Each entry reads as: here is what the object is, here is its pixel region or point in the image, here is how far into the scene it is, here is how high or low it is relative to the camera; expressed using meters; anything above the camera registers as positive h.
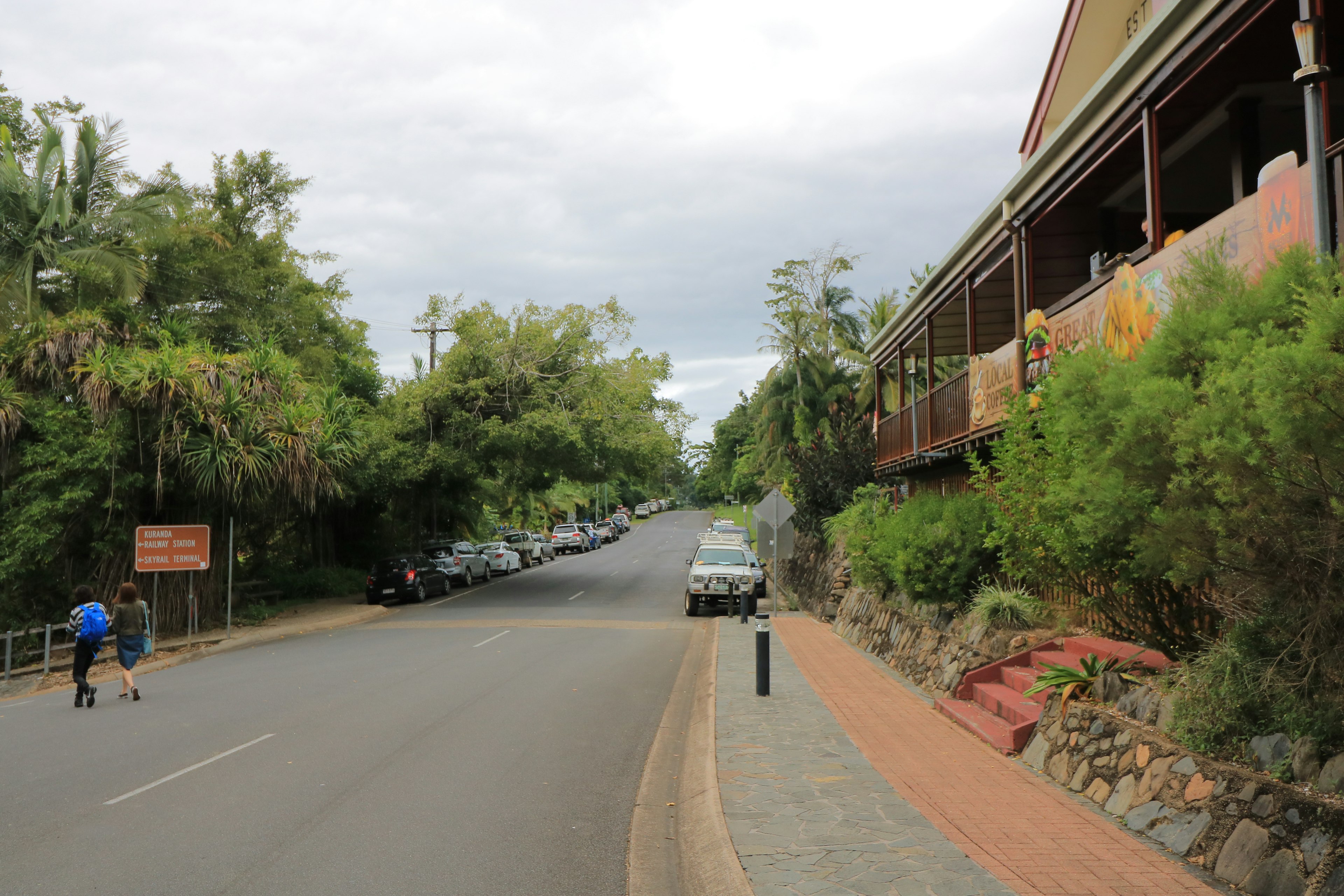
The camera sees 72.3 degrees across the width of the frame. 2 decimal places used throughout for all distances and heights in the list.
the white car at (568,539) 55.06 -1.75
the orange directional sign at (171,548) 18.58 -0.69
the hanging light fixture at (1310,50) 5.97 +2.96
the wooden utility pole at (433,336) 34.72 +6.96
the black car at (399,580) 27.16 -2.02
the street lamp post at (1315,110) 5.84 +2.56
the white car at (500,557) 37.78 -1.97
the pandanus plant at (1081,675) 7.52 -1.42
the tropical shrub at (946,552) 12.52 -0.64
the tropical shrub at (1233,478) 4.28 +0.14
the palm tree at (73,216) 21.23 +7.07
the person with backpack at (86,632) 11.89 -1.57
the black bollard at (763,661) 11.12 -1.87
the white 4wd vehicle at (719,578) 23.16 -1.78
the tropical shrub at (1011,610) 10.65 -1.22
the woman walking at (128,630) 12.25 -1.55
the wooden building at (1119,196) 7.79 +4.05
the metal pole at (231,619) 19.20 -2.25
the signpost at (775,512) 19.73 -0.10
